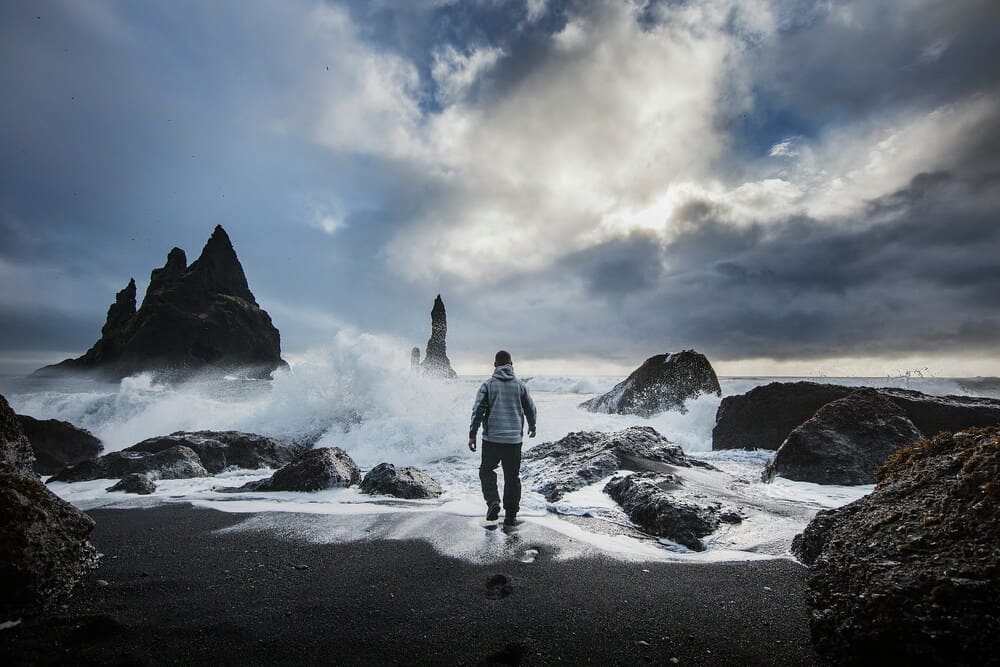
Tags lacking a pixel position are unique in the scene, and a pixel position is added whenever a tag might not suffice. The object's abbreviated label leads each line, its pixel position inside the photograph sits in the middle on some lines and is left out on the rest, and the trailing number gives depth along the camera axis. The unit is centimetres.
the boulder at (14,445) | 351
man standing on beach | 566
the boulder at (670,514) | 476
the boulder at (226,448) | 988
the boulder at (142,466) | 849
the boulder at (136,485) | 712
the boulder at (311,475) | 721
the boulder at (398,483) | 683
